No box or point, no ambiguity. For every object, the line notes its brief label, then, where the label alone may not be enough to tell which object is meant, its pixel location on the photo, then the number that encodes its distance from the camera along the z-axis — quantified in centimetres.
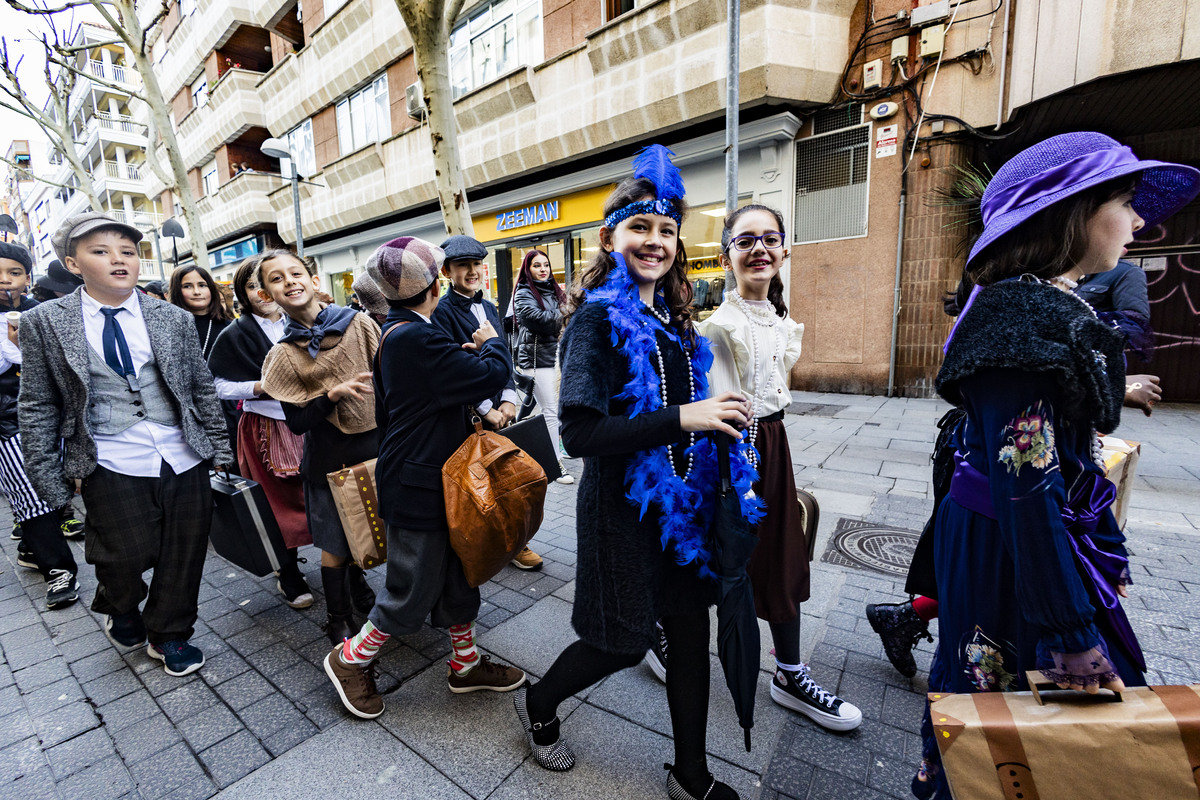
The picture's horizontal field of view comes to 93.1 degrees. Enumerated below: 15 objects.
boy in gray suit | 254
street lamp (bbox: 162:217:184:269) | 1306
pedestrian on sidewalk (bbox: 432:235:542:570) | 332
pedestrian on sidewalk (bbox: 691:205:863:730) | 219
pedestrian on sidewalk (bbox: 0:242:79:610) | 352
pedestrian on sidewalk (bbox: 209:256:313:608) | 318
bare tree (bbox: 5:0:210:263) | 1090
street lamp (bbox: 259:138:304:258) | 1384
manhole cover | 347
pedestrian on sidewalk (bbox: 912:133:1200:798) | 120
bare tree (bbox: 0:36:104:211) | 1507
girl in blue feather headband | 153
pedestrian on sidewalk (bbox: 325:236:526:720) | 214
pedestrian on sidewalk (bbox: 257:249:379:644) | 271
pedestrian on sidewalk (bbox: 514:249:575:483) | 518
